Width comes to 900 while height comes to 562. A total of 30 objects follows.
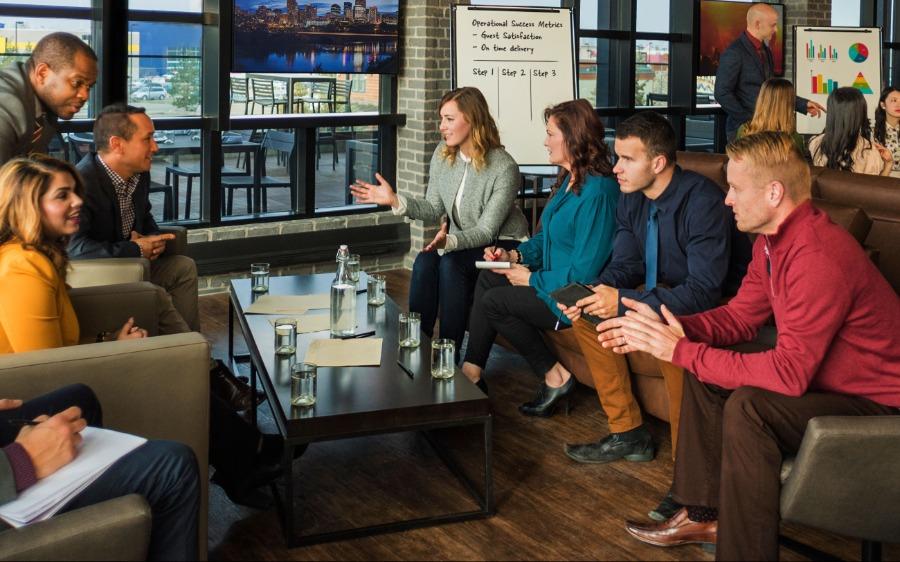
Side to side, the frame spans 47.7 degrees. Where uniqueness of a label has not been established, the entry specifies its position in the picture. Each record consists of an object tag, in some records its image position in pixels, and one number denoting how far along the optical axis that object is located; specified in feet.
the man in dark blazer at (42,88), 13.19
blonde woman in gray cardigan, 14.93
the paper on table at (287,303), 13.20
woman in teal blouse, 13.34
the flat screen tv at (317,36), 20.34
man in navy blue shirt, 11.75
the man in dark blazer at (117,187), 14.21
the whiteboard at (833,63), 27.78
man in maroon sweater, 8.60
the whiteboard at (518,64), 21.31
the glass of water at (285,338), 11.34
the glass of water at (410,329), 11.79
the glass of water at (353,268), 14.15
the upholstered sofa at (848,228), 12.50
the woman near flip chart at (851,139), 18.80
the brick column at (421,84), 22.13
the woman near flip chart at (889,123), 21.90
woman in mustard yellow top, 8.98
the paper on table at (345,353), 11.18
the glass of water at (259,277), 14.34
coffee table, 9.81
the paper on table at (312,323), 12.41
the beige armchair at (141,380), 8.58
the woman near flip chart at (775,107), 19.29
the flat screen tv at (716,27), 27.61
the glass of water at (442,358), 10.78
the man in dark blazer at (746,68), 24.71
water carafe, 12.01
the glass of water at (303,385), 9.98
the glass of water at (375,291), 13.52
